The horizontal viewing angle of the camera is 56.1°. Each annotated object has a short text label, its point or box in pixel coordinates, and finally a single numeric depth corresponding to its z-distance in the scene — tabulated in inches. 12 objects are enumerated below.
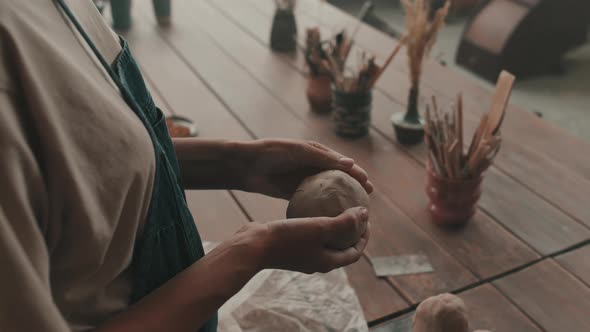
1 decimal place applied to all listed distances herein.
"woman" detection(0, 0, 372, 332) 16.5
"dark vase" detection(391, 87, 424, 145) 55.8
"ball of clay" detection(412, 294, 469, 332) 31.0
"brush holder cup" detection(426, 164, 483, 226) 43.6
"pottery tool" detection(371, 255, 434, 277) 40.0
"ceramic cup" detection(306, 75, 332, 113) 60.9
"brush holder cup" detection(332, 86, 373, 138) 56.1
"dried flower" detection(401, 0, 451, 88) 52.3
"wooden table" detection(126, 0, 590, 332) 38.0
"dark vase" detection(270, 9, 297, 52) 75.4
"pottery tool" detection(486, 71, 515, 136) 42.4
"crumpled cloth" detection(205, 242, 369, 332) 35.0
